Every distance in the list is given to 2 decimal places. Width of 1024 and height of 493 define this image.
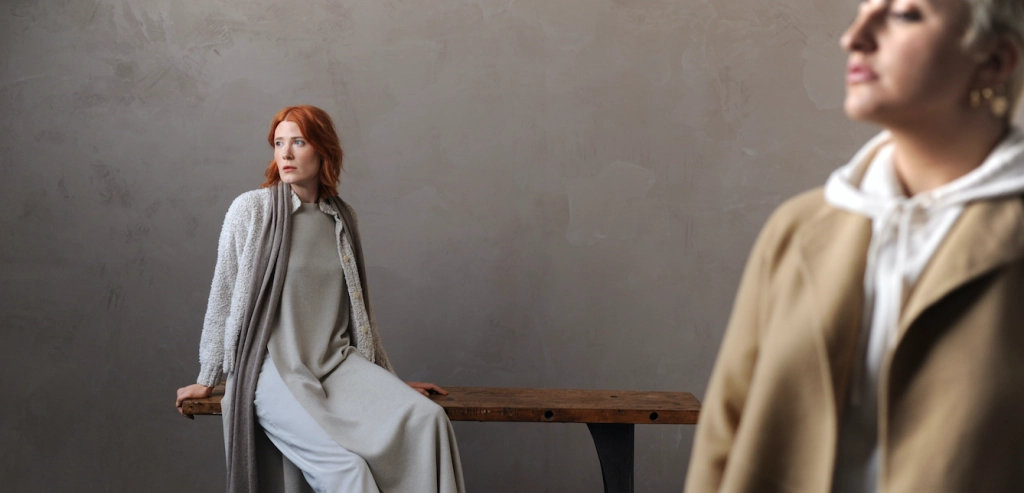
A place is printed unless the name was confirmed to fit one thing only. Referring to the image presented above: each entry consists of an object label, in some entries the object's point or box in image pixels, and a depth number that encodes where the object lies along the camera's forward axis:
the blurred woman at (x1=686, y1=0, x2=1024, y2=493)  1.08
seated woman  2.82
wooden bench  3.08
